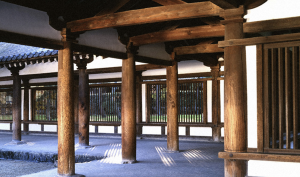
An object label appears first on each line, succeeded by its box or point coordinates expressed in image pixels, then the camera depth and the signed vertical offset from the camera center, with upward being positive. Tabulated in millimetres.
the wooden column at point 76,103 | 13250 -135
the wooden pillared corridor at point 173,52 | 4125 +818
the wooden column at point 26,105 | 14539 -213
